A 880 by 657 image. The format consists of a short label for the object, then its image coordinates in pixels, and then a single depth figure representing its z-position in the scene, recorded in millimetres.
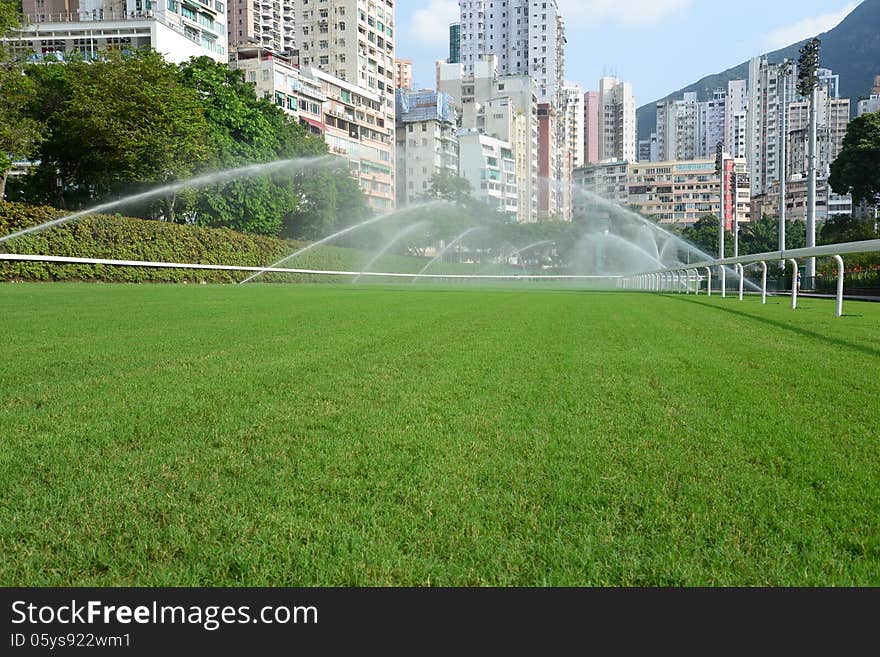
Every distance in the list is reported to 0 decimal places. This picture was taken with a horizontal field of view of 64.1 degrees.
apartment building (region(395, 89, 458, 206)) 100812
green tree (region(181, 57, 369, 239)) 40156
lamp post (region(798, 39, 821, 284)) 30156
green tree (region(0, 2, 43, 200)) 28331
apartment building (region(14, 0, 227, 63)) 57562
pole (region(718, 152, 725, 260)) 41906
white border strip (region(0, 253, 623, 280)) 19062
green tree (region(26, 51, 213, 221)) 31328
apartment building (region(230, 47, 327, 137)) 71125
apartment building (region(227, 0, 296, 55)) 134250
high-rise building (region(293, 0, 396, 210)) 87625
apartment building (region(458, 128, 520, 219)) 107812
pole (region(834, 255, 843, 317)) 9734
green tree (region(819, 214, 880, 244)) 38556
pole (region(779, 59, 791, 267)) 33031
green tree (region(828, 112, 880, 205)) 44406
